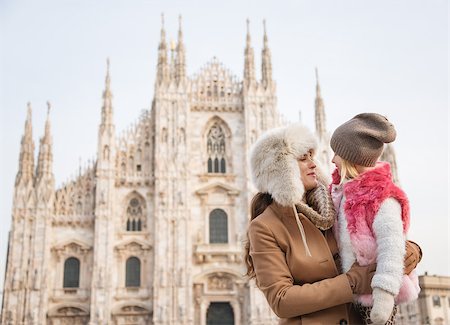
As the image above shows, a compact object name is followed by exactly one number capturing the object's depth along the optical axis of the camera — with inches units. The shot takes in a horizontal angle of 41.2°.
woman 118.3
